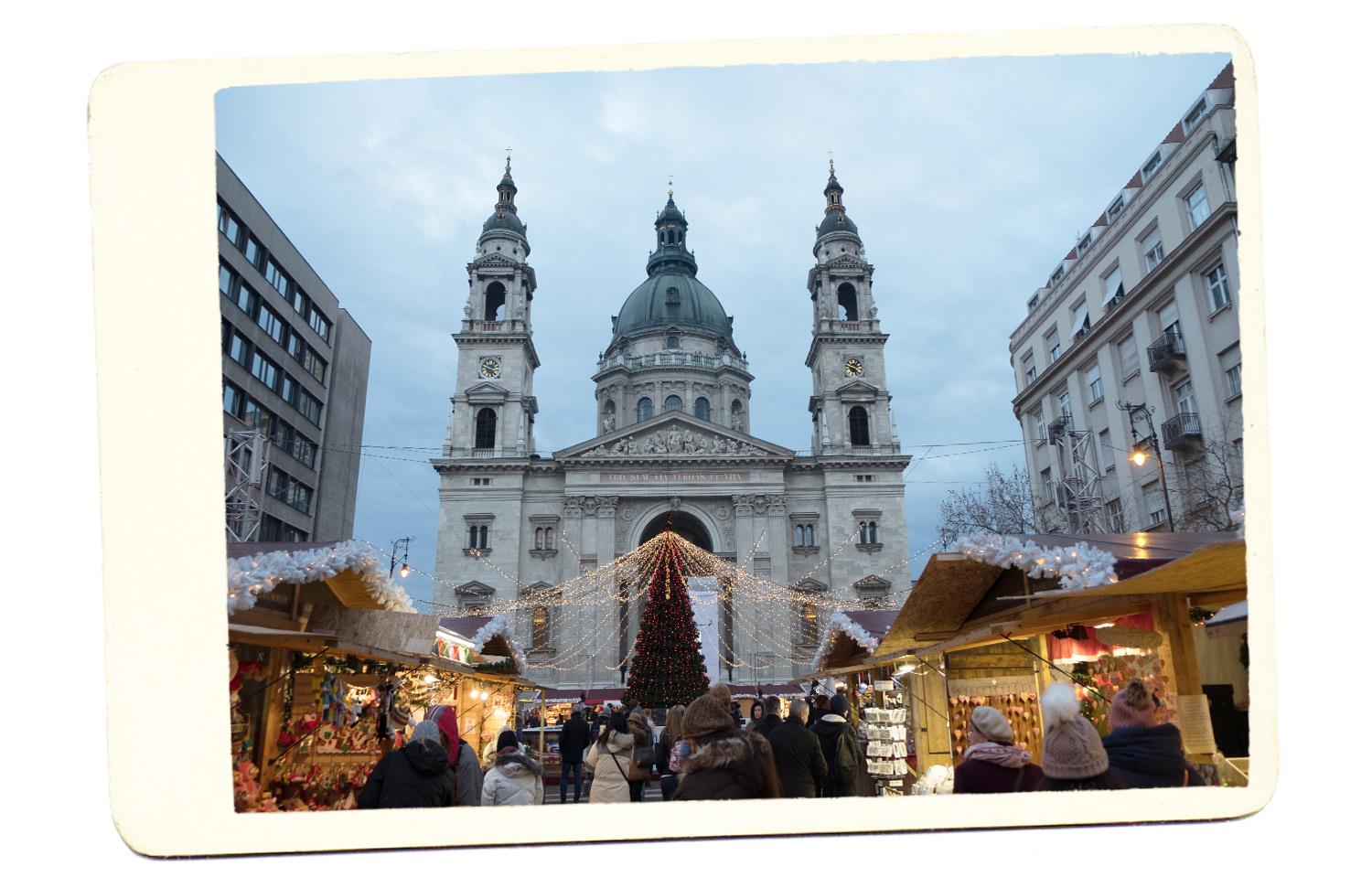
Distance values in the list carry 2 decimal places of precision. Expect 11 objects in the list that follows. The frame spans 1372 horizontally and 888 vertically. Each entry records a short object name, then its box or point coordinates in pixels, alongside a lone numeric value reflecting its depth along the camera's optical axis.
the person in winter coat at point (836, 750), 8.20
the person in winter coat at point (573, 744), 13.45
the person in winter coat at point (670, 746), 8.97
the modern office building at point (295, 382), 33.88
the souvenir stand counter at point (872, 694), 10.15
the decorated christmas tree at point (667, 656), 19.62
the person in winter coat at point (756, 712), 10.95
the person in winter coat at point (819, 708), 12.53
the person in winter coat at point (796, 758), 6.82
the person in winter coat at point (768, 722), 8.38
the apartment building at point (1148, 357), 18.14
